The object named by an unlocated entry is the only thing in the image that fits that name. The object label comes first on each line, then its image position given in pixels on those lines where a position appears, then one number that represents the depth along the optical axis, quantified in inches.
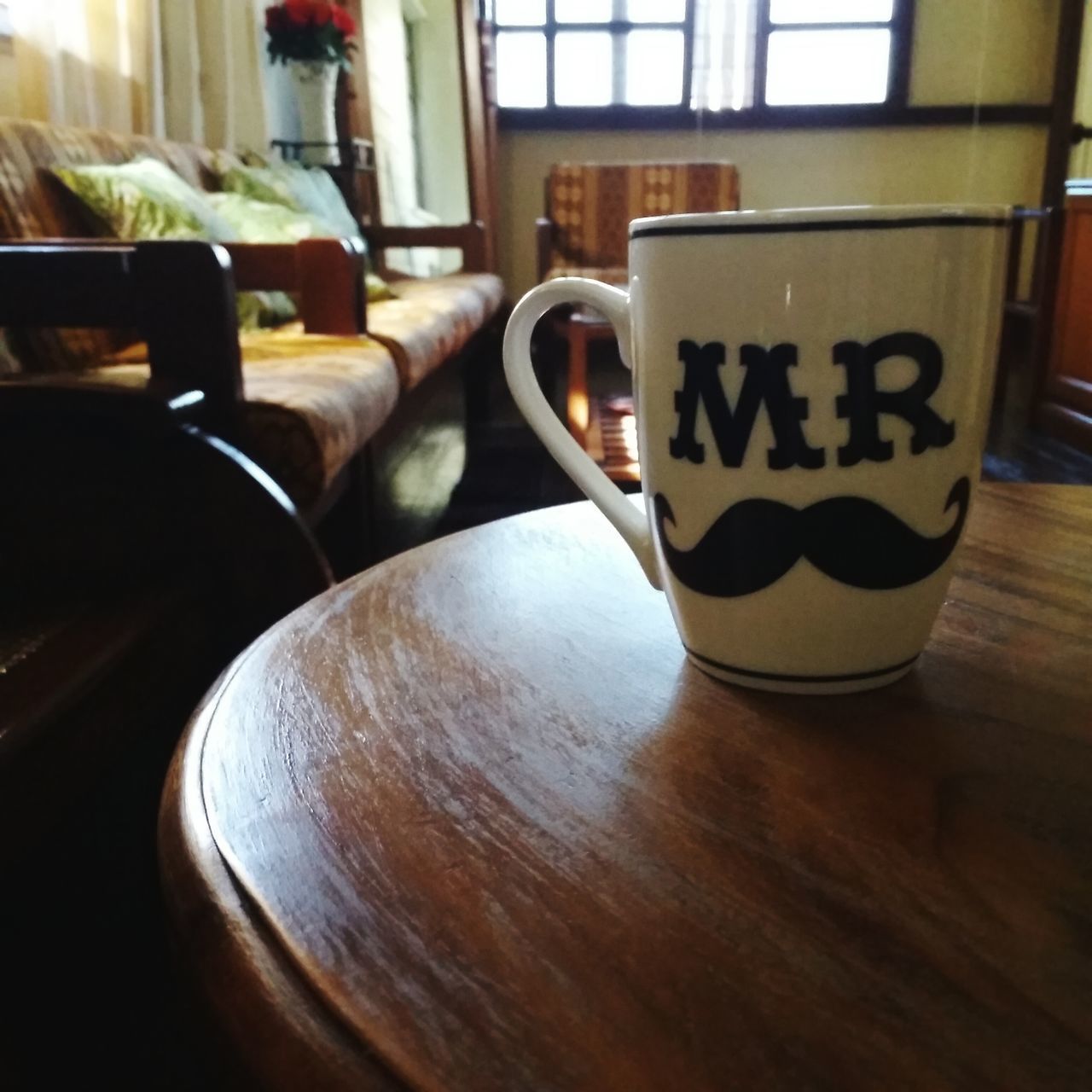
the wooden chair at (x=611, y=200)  143.9
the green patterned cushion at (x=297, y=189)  85.0
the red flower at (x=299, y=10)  102.1
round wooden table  7.1
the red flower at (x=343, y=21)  104.6
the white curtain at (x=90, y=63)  71.7
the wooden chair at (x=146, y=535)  29.4
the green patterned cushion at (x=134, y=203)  58.0
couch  40.8
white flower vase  109.6
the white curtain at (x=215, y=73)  94.6
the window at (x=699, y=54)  150.5
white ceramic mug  10.9
